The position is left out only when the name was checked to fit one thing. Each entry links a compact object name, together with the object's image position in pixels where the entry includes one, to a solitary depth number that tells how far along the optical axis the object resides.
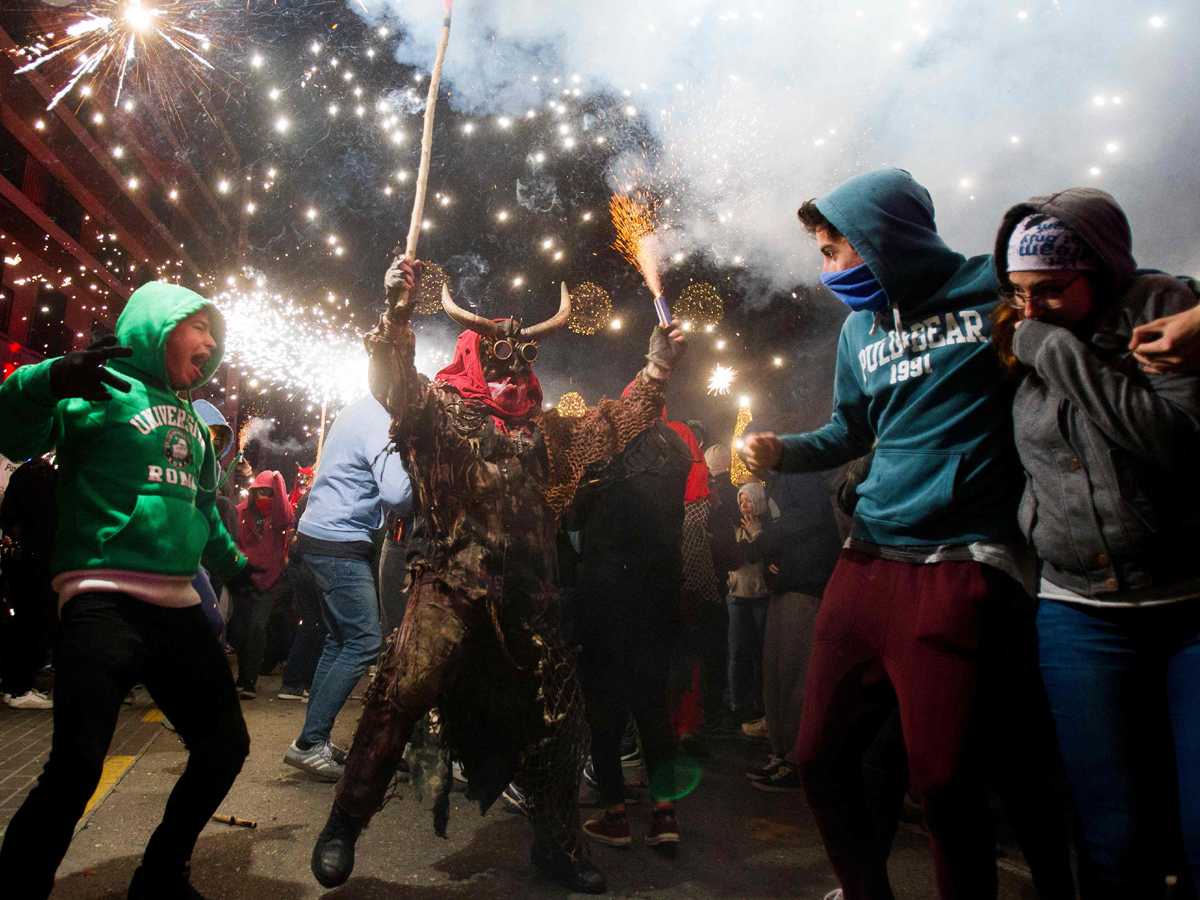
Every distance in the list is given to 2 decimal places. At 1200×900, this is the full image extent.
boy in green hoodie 2.05
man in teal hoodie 1.82
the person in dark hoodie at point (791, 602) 4.35
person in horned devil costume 2.76
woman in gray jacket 1.54
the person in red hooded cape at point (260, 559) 6.82
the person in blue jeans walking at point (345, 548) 4.10
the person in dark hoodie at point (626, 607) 3.51
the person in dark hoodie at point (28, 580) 3.37
